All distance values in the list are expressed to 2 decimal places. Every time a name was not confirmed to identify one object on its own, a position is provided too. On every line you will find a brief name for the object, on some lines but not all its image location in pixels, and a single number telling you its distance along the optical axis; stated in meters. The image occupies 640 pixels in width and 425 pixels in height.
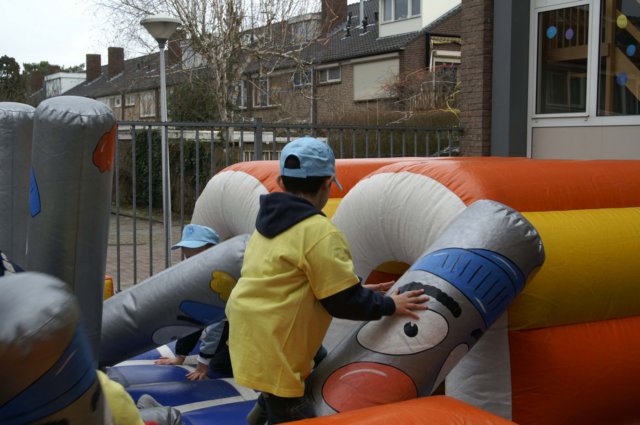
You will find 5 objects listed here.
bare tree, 19.34
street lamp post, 10.95
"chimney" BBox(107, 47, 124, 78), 44.50
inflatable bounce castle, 2.68
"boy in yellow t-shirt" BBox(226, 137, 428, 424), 2.58
